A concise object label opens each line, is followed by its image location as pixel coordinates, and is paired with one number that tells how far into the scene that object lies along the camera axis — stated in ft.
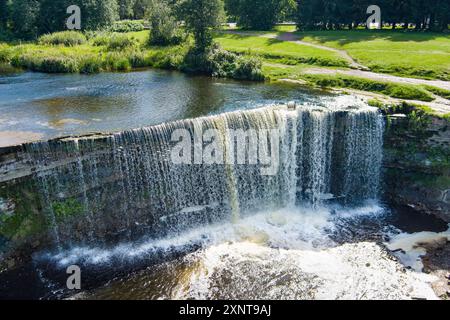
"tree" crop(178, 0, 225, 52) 130.21
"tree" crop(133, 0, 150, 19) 244.83
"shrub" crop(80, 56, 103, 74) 127.65
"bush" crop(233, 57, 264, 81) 116.98
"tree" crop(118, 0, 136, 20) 232.94
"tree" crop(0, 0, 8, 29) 186.34
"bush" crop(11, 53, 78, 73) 127.18
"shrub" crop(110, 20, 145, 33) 191.11
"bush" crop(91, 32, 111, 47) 150.41
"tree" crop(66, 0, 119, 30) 170.91
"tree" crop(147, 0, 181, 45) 147.64
